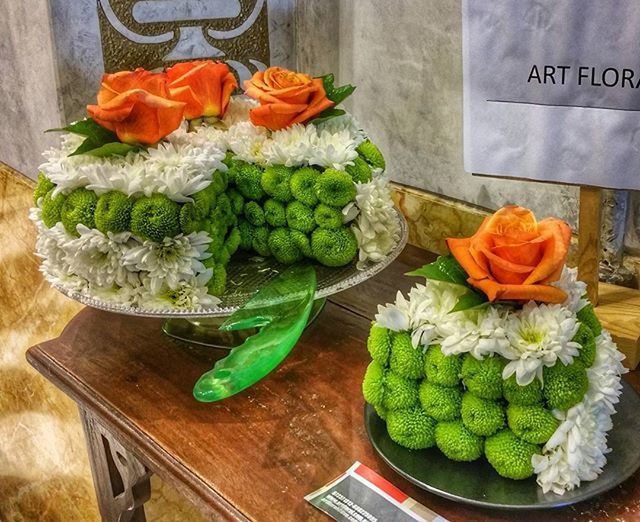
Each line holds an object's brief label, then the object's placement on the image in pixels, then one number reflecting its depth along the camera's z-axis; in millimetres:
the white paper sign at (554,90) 636
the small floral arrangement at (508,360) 526
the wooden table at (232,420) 575
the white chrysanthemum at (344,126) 824
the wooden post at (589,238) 713
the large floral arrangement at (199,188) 699
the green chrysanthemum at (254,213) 800
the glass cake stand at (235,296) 719
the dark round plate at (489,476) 531
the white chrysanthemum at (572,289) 555
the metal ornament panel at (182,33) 935
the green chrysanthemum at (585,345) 542
